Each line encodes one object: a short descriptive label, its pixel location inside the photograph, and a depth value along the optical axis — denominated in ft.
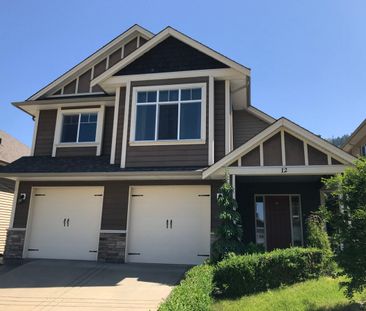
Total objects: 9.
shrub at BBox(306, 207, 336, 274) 29.84
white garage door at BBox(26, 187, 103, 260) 42.14
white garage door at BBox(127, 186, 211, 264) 39.52
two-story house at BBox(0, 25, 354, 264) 40.04
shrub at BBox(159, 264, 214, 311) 17.07
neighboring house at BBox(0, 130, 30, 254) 60.39
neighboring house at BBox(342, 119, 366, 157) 60.25
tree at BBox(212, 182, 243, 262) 32.07
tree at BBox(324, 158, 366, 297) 21.20
